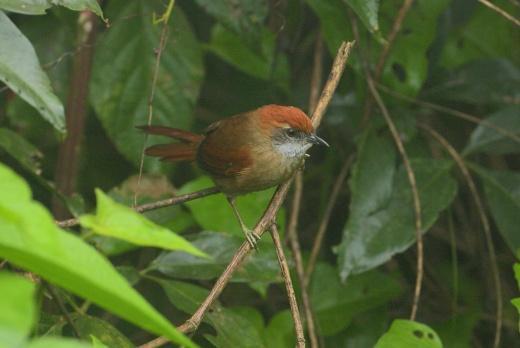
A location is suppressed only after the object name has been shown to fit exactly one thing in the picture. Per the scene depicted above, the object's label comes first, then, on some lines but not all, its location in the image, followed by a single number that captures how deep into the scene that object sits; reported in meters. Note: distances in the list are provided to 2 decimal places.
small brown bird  6.94
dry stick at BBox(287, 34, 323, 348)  6.55
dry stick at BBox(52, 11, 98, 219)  7.24
